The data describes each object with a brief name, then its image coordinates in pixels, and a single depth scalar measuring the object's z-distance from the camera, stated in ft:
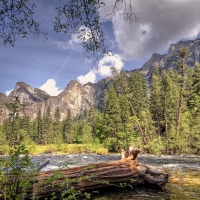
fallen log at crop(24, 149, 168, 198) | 19.45
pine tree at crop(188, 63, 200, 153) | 98.95
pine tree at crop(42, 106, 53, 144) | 268.62
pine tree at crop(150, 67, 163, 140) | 111.34
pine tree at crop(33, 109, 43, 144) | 296.42
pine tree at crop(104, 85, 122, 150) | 148.15
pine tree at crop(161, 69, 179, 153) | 101.45
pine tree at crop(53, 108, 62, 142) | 285.54
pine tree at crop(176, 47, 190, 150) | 89.80
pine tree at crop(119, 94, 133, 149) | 141.49
